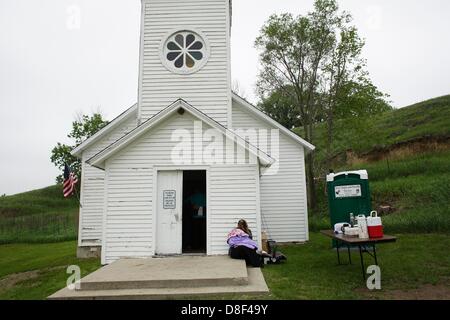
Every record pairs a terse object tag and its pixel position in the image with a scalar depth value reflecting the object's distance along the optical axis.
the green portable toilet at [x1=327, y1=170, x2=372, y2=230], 10.06
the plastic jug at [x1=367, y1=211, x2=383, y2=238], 6.46
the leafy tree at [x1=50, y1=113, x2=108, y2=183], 32.75
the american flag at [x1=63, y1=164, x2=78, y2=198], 12.67
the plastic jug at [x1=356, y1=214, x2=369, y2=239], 6.51
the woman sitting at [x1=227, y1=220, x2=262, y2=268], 8.41
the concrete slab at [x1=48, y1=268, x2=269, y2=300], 5.96
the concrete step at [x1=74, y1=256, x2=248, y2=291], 6.43
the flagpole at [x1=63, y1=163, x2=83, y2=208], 12.77
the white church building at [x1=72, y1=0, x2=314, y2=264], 9.63
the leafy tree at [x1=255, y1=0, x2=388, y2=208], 19.33
